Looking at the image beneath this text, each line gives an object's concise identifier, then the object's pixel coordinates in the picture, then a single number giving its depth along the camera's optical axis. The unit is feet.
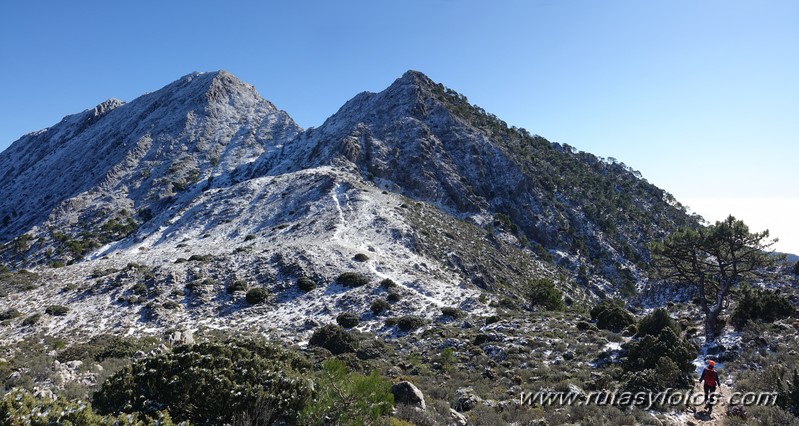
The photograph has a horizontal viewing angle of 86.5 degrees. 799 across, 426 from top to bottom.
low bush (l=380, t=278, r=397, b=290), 116.67
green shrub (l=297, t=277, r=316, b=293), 116.57
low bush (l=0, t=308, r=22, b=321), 98.57
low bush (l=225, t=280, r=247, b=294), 114.93
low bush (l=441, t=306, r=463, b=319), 102.09
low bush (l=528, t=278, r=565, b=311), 126.21
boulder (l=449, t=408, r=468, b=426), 42.78
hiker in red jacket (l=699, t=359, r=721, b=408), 46.57
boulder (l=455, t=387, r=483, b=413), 48.75
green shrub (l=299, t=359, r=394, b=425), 32.27
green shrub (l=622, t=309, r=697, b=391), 50.70
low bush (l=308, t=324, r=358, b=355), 77.32
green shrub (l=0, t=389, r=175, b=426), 23.13
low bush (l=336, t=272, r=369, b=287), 119.44
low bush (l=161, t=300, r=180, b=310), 104.31
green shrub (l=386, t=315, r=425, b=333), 94.01
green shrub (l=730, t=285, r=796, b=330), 73.92
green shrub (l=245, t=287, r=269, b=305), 109.19
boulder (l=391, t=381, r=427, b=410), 44.52
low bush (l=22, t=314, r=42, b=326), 94.73
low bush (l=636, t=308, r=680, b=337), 70.59
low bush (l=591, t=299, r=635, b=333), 86.53
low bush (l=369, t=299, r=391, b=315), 103.81
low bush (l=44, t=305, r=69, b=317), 100.42
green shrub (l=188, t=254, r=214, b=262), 134.66
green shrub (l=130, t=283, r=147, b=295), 111.86
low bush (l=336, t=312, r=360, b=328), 96.73
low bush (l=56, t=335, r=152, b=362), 67.26
